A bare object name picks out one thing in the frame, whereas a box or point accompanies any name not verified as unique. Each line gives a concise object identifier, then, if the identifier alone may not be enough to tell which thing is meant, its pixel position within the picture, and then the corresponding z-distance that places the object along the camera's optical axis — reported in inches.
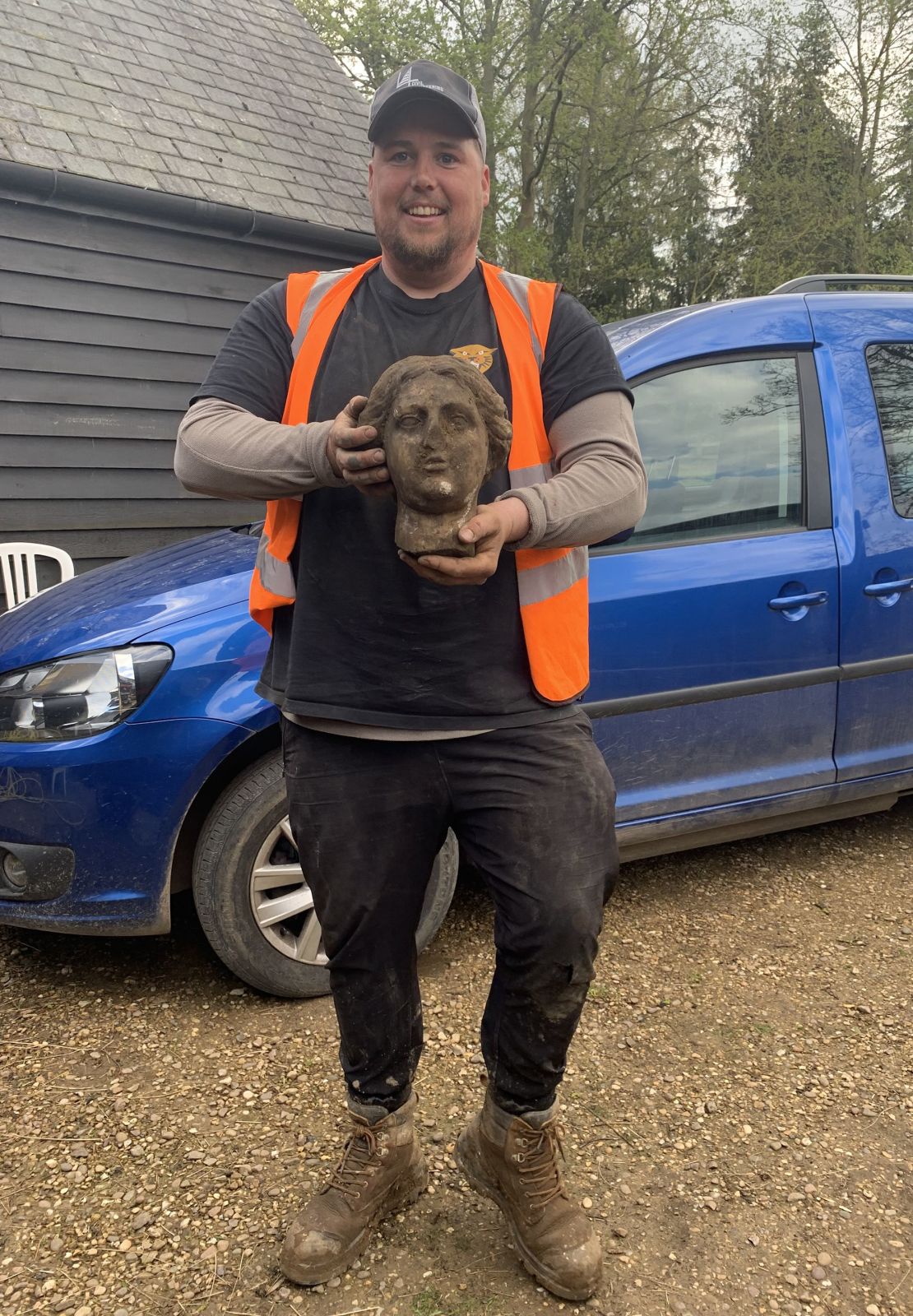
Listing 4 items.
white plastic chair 228.2
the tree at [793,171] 719.7
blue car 100.5
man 66.1
